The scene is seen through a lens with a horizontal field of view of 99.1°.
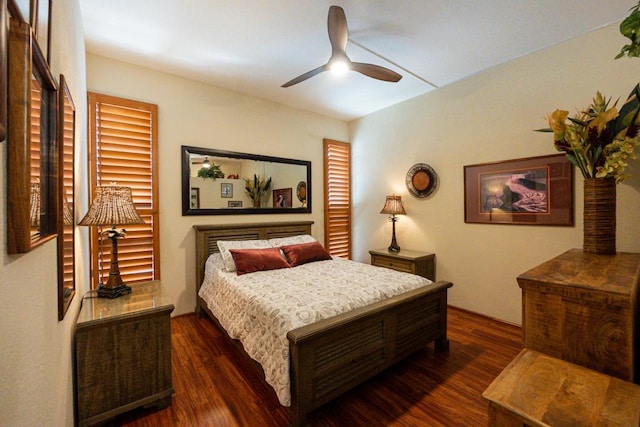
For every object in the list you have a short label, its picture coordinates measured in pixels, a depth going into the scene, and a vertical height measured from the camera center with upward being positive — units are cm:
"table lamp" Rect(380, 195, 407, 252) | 390 +2
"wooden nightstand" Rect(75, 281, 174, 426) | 159 -90
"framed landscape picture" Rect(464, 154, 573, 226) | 265 +20
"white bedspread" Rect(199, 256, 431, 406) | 173 -66
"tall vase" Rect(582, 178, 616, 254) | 174 -4
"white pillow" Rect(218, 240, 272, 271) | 290 -40
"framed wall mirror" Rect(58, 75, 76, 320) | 120 +6
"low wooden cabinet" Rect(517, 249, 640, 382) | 94 -40
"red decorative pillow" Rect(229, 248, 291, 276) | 280 -52
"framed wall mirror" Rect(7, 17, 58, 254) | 65 +18
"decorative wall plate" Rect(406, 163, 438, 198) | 369 +43
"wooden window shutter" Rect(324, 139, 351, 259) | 459 +23
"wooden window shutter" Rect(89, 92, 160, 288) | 274 +46
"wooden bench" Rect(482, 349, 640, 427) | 83 -62
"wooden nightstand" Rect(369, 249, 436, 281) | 346 -68
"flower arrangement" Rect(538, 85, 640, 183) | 157 +44
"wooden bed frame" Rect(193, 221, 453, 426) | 160 -94
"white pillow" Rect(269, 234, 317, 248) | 345 -38
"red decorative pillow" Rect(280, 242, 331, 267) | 321 -51
